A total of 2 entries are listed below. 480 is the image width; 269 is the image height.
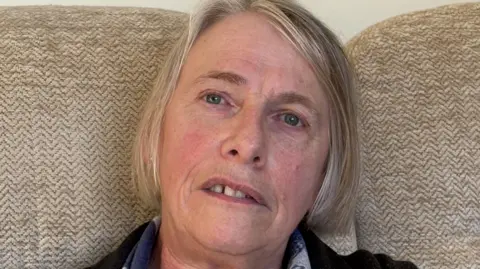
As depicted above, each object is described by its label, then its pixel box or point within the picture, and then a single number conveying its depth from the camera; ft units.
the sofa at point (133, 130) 4.43
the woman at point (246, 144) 3.91
